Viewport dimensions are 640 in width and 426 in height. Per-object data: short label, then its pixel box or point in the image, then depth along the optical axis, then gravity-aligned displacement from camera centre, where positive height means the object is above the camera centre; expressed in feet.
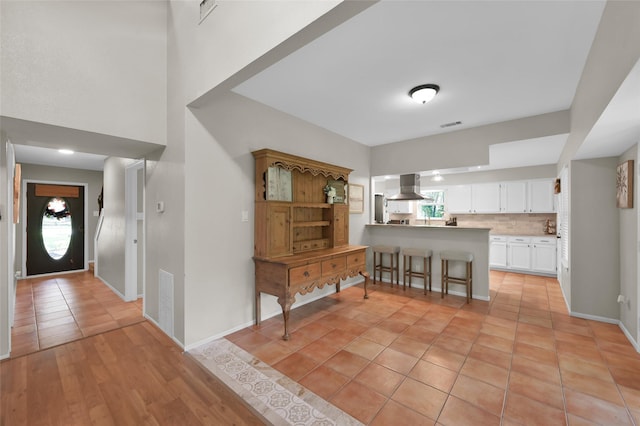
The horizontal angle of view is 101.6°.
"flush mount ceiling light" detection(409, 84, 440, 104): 9.23 +4.30
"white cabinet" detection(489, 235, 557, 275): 17.88 -3.03
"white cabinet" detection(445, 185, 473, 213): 21.56 +1.08
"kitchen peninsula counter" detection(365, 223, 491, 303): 13.37 -1.74
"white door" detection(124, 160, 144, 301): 13.28 -1.05
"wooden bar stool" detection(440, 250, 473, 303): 13.12 -2.94
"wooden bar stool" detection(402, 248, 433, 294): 14.46 -3.04
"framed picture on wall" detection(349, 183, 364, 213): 15.76 +0.86
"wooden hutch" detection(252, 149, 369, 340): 9.77 -0.91
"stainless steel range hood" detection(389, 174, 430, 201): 17.53 +1.58
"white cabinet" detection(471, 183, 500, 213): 20.22 +1.13
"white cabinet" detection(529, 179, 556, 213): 18.34 +1.09
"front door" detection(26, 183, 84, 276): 18.37 -1.13
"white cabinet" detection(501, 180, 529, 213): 19.21 +1.08
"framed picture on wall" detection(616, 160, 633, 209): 8.77 +0.91
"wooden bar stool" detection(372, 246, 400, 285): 15.64 -3.02
